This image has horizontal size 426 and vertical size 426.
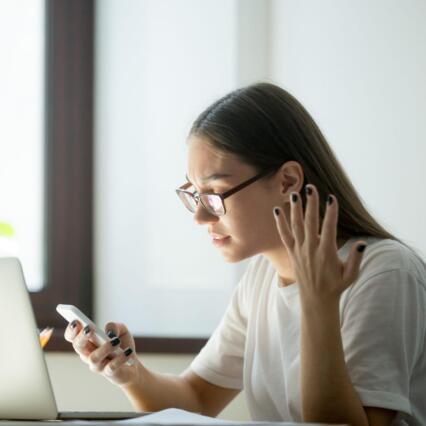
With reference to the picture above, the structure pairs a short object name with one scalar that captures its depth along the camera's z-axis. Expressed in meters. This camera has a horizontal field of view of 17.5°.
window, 3.08
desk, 1.63
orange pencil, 2.24
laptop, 1.85
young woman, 1.82
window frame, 3.04
